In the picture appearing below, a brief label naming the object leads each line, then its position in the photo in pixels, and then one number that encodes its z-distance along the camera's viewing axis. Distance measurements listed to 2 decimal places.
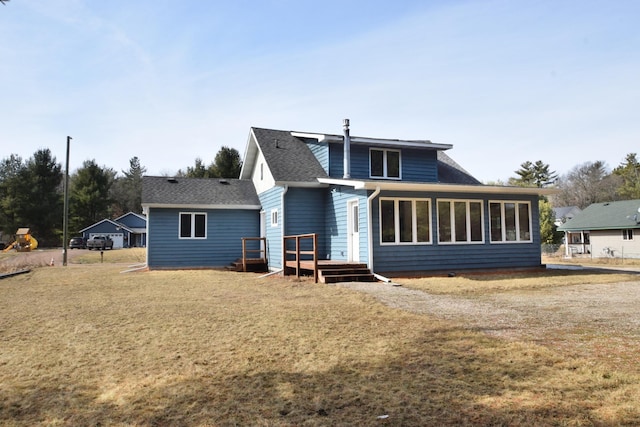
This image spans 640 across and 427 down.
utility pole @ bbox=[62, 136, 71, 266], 24.72
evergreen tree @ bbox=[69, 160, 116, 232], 51.94
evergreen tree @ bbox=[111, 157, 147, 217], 66.94
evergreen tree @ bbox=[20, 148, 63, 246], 50.88
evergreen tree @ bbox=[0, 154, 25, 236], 49.95
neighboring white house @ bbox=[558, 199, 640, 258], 29.77
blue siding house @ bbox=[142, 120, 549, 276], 13.02
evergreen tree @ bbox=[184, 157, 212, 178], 39.64
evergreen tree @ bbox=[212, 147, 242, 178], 37.66
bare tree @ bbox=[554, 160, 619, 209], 57.12
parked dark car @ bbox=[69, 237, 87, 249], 47.21
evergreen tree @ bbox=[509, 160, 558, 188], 66.44
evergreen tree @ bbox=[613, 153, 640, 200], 47.28
